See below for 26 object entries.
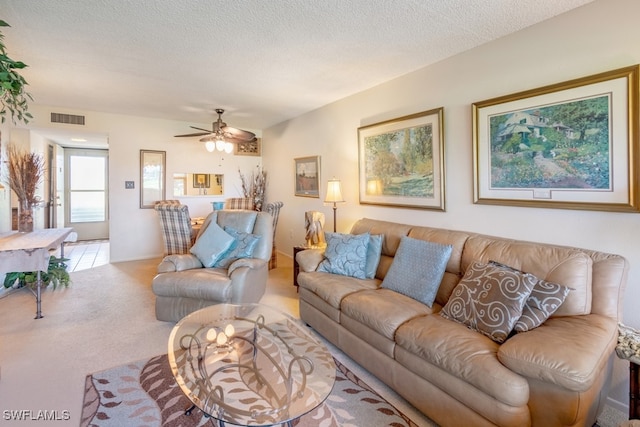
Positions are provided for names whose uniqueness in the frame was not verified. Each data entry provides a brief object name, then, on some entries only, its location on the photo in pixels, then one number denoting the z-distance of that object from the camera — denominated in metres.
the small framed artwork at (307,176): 4.73
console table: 2.79
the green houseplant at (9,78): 1.67
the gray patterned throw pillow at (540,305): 1.69
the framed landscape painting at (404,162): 2.96
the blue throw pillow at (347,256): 2.83
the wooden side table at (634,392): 1.45
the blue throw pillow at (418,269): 2.29
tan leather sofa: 1.38
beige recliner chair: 2.77
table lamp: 3.81
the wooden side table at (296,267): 3.90
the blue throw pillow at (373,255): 2.84
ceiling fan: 4.46
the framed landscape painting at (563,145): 1.86
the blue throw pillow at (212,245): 3.21
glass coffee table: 1.39
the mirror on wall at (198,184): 5.74
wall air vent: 4.62
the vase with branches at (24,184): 3.88
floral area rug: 1.72
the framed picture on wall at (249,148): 6.19
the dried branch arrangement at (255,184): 6.20
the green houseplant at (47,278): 3.84
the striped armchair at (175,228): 4.18
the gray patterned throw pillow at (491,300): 1.71
